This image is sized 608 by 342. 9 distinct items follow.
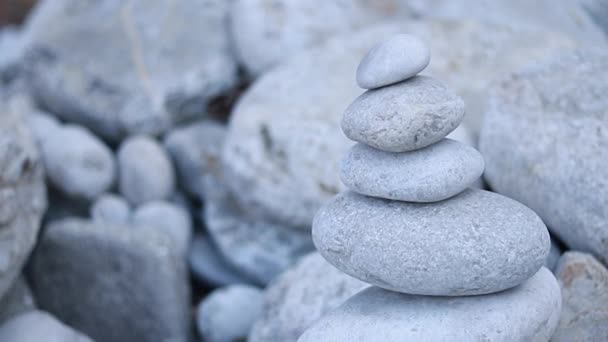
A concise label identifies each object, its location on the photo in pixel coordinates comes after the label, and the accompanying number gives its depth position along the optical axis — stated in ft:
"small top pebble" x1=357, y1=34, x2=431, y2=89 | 5.81
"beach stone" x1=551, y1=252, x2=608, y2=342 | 7.03
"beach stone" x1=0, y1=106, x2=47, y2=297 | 8.44
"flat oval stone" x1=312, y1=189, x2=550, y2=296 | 5.65
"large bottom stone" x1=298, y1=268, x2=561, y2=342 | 5.80
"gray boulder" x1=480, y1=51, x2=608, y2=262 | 7.38
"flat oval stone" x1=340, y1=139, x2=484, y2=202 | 5.80
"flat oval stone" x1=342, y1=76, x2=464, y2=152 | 5.74
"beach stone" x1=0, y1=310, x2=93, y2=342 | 8.43
